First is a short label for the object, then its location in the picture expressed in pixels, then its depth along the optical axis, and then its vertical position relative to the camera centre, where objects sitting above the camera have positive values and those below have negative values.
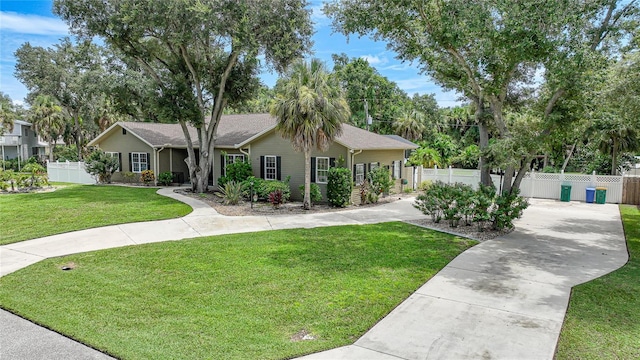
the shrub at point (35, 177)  21.62 -1.17
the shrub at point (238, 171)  18.97 -0.70
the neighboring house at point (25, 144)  40.78 +1.38
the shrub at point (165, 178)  23.75 -1.31
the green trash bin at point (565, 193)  19.16 -1.72
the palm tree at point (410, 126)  34.47 +2.84
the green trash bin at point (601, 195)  18.42 -1.75
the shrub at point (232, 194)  16.78 -1.61
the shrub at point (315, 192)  16.97 -1.52
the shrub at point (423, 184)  23.63 -1.65
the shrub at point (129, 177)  24.78 -1.31
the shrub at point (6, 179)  20.39 -1.21
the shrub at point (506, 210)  11.95 -1.61
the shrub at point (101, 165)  24.50 -0.54
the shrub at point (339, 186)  16.66 -1.23
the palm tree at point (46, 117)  37.06 +3.80
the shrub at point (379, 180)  18.71 -1.10
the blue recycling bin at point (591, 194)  18.72 -1.73
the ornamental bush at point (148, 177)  23.88 -1.25
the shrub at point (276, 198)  16.27 -1.72
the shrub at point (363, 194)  17.73 -1.67
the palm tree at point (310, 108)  15.23 +1.95
